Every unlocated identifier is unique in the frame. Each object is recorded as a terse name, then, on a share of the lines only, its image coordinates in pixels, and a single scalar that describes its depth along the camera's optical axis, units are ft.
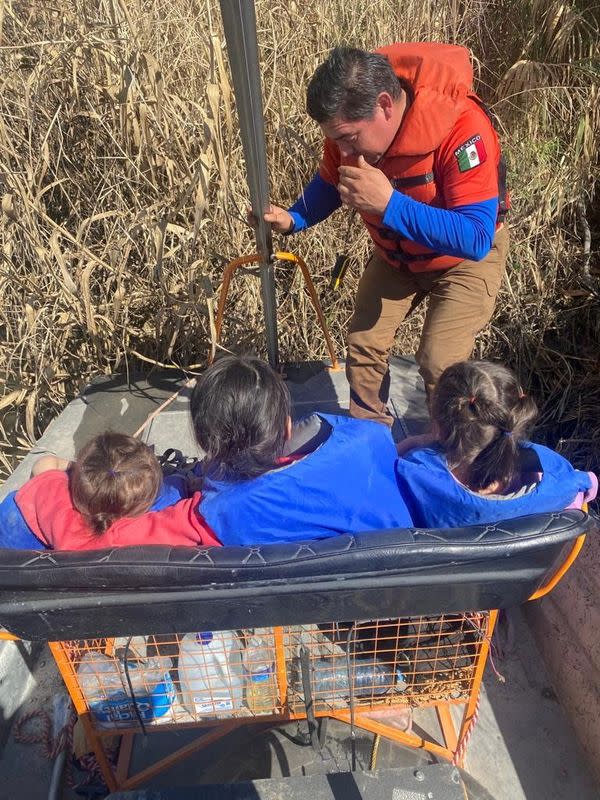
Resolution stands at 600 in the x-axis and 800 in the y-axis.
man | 5.82
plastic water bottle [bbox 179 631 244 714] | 4.72
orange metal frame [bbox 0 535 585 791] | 4.38
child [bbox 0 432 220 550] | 4.37
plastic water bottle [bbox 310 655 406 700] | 4.83
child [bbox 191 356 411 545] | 4.11
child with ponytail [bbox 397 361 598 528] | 4.32
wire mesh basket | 4.51
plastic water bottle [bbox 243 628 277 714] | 4.83
